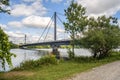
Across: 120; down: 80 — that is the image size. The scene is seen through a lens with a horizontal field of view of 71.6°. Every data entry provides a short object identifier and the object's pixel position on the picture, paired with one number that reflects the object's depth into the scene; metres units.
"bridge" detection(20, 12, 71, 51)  22.11
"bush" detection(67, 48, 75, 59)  12.73
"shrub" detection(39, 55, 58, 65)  9.11
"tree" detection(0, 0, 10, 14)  6.06
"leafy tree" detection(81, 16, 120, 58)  11.29
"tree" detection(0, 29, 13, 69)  4.97
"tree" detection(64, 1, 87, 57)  13.03
